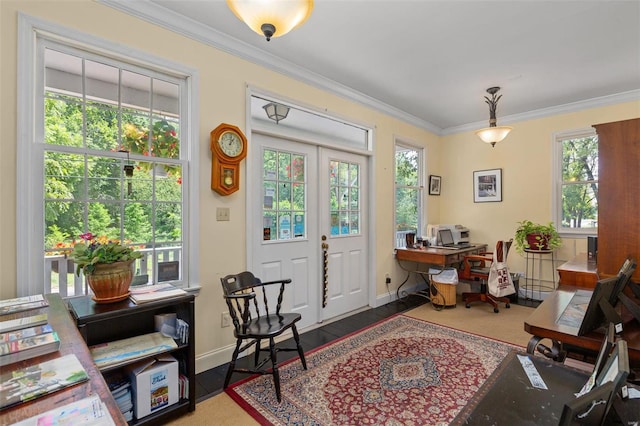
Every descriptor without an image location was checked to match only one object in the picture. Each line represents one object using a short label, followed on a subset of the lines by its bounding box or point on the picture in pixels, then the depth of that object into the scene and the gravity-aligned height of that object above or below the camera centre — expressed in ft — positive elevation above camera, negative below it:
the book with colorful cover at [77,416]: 2.43 -1.63
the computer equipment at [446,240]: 14.71 -1.27
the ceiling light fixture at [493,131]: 11.07 +2.95
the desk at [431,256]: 12.78 -1.82
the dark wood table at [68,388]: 2.56 -1.64
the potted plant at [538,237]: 13.10 -1.01
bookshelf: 5.33 -2.31
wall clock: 8.12 +1.52
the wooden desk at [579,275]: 8.20 -1.66
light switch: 8.34 +0.01
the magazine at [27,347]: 3.40 -1.54
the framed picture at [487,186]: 15.35 +1.40
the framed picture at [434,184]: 16.48 +1.56
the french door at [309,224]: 9.74 -0.38
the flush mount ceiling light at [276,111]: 9.78 +3.28
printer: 14.92 -0.95
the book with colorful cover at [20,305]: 4.80 -1.49
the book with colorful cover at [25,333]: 3.77 -1.53
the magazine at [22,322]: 4.12 -1.52
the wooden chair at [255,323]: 6.90 -2.62
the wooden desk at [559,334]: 4.68 -1.92
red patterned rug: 6.32 -4.03
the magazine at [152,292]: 5.87 -1.59
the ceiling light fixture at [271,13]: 4.50 +2.99
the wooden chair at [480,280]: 12.72 -2.82
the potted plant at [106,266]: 5.52 -0.95
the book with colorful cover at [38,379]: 2.77 -1.61
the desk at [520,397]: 3.03 -1.98
